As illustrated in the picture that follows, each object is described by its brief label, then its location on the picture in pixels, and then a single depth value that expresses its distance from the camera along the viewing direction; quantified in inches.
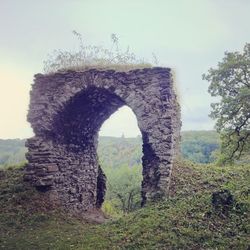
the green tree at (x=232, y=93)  352.1
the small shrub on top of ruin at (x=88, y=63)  332.8
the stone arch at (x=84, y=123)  302.3
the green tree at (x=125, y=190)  820.2
